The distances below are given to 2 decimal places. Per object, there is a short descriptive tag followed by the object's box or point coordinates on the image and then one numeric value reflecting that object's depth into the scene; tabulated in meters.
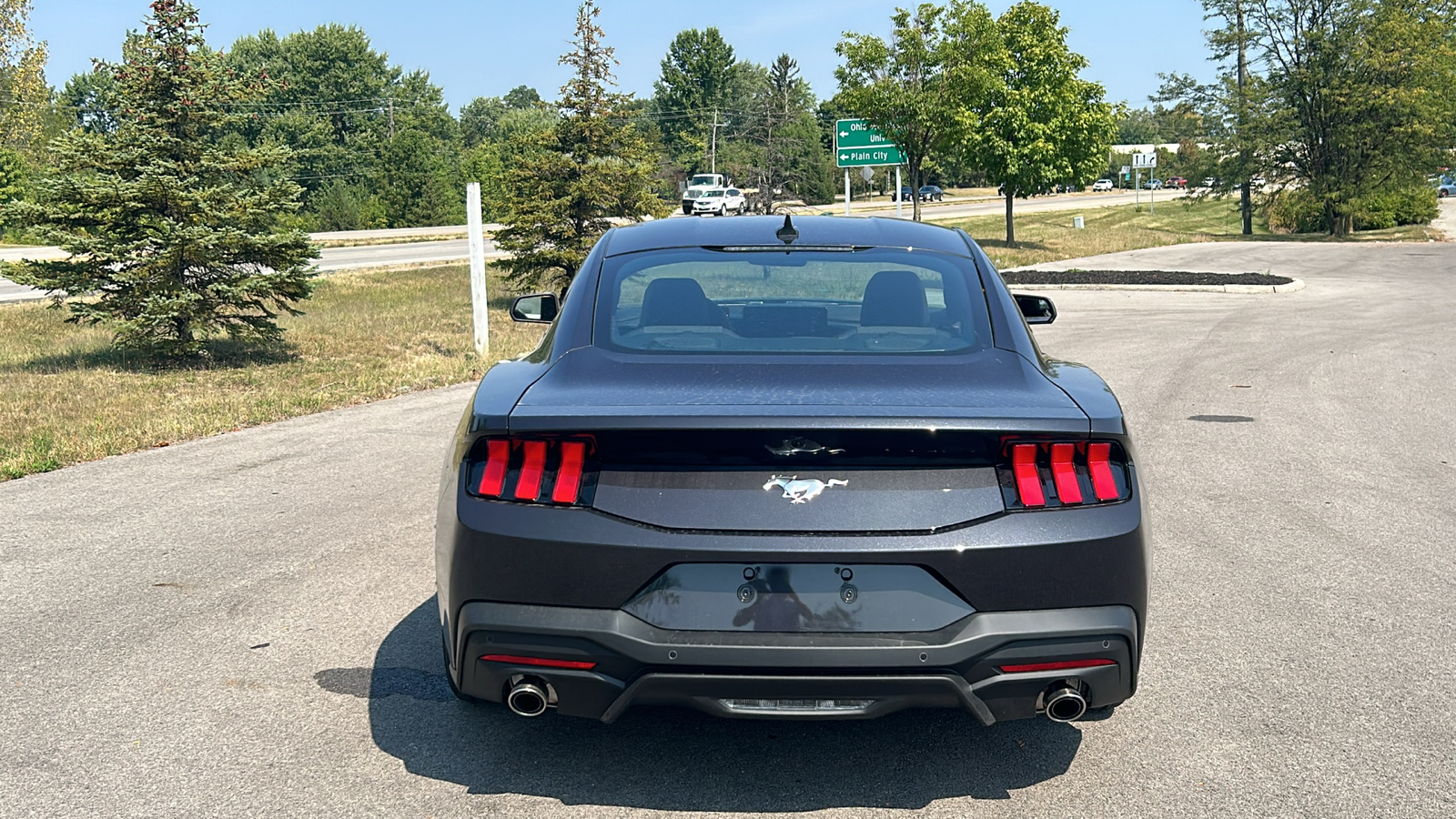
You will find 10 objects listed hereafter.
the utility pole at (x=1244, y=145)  47.91
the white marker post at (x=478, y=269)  15.44
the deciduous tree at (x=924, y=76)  38.47
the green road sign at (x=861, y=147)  38.59
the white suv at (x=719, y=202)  57.22
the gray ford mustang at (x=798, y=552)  3.14
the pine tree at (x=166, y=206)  12.55
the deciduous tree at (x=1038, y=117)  39.91
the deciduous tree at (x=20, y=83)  60.19
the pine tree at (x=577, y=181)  22.05
